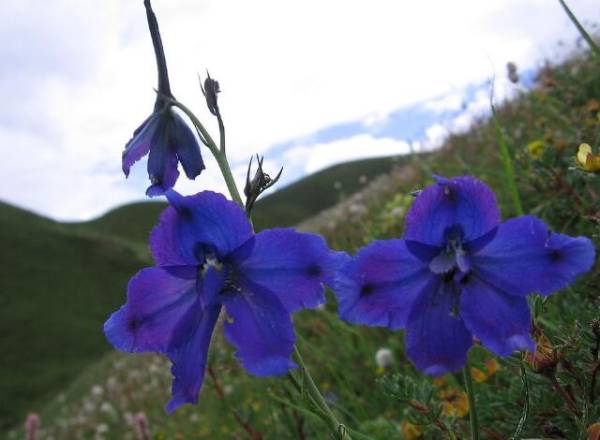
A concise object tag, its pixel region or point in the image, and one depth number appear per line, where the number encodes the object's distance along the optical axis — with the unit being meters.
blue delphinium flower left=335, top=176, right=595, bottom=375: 0.10
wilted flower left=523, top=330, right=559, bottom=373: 0.12
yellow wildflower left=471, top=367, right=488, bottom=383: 0.19
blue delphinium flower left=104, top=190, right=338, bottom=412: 0.11
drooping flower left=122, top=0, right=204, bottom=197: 0.14
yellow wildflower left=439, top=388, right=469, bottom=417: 0.18
